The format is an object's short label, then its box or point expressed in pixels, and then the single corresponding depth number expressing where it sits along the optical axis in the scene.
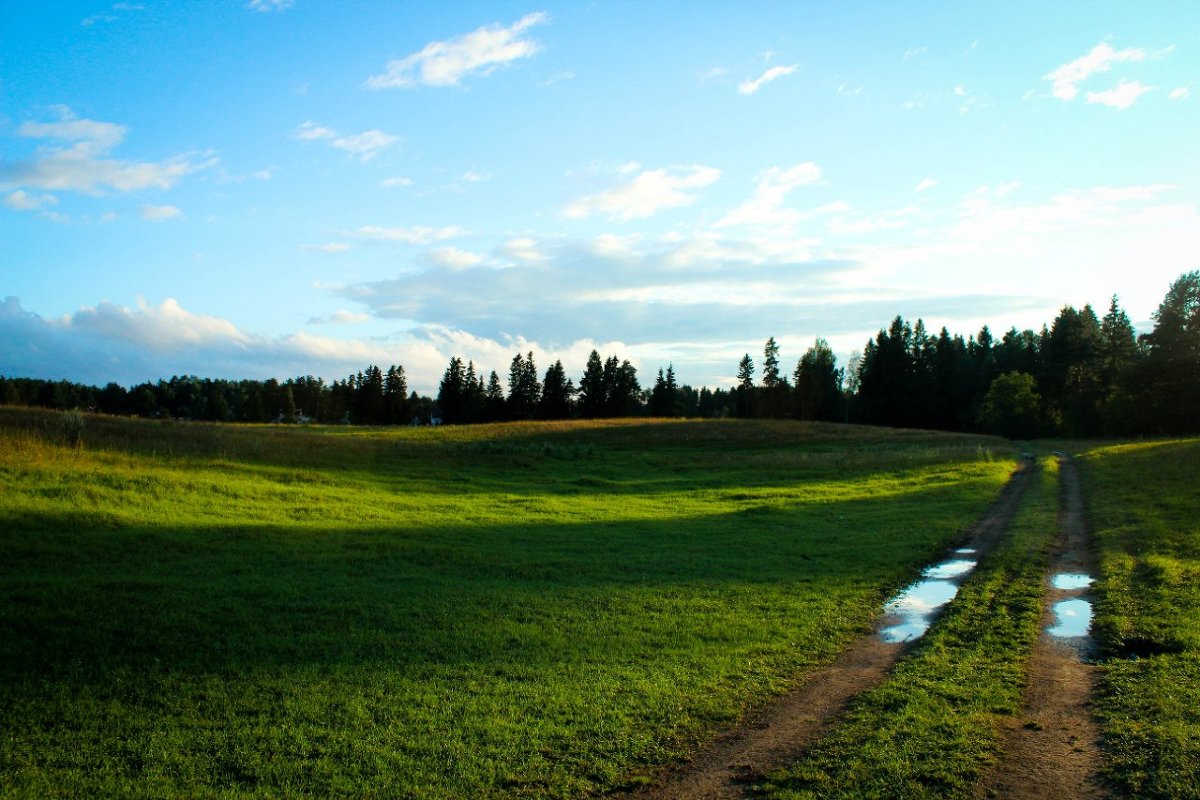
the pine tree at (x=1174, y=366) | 74.38
